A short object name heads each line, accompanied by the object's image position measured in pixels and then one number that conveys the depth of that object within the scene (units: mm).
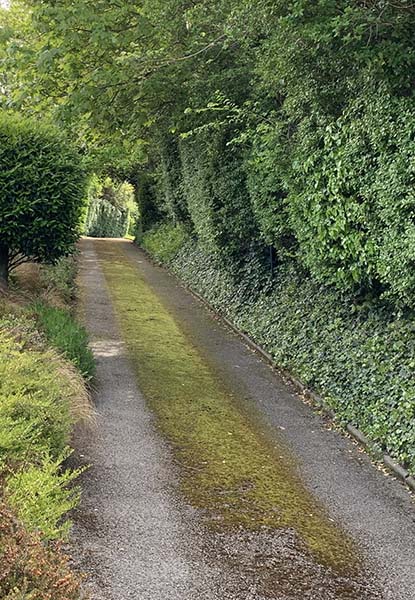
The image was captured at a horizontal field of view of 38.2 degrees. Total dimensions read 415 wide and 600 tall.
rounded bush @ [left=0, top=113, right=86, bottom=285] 9016
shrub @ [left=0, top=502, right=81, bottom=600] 2906
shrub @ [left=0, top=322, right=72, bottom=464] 4637
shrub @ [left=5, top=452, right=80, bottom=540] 3635
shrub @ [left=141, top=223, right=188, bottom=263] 22920
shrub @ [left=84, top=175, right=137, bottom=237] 39438
